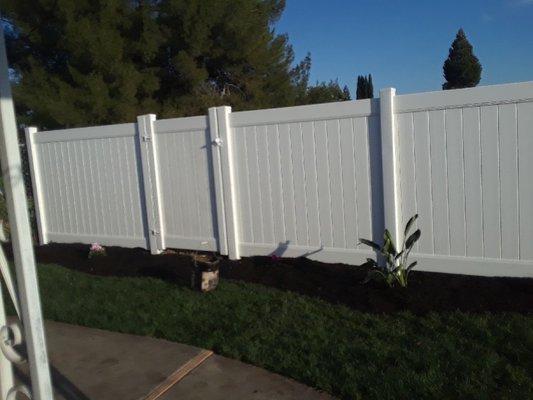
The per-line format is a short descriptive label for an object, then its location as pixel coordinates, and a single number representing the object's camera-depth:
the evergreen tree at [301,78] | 16.38
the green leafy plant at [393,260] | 4.80
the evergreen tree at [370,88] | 36.58
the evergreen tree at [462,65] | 36.69
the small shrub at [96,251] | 7.03
